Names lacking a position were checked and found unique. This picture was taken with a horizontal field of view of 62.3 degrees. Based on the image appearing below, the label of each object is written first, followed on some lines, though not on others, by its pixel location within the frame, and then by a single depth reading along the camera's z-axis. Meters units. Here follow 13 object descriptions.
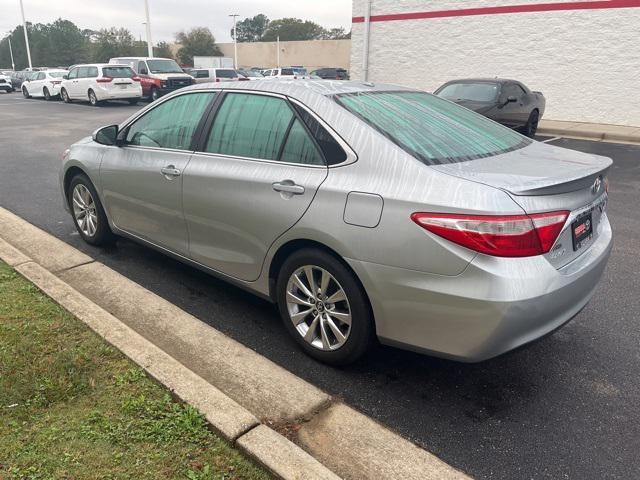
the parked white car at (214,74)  27.42
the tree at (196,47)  74.81
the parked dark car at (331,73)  38.72
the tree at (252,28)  124.31
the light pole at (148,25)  33.06
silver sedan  2.45
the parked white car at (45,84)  25.14
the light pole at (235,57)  70.81
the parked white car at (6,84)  34.88
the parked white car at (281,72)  37.16
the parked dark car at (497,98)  11.34
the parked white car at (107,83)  21.23
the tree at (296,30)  101.31
